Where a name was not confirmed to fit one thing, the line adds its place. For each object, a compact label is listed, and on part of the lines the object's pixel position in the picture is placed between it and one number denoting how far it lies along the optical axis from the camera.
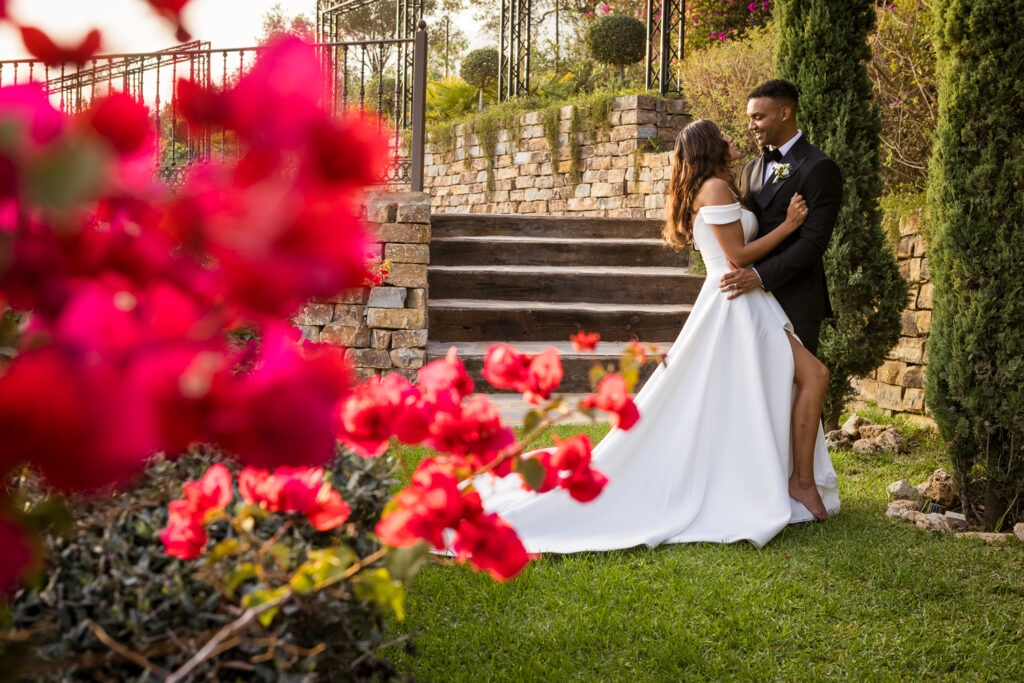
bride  4.00
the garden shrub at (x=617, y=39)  12.95
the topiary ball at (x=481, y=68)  15.98
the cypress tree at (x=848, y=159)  6.04
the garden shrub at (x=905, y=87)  7.36
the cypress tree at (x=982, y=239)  4.08
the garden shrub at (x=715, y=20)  13.80
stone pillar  7.17
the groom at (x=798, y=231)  4.22
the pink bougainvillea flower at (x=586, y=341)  1.45
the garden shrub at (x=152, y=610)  1.20
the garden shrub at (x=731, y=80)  9.02
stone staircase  7.60
